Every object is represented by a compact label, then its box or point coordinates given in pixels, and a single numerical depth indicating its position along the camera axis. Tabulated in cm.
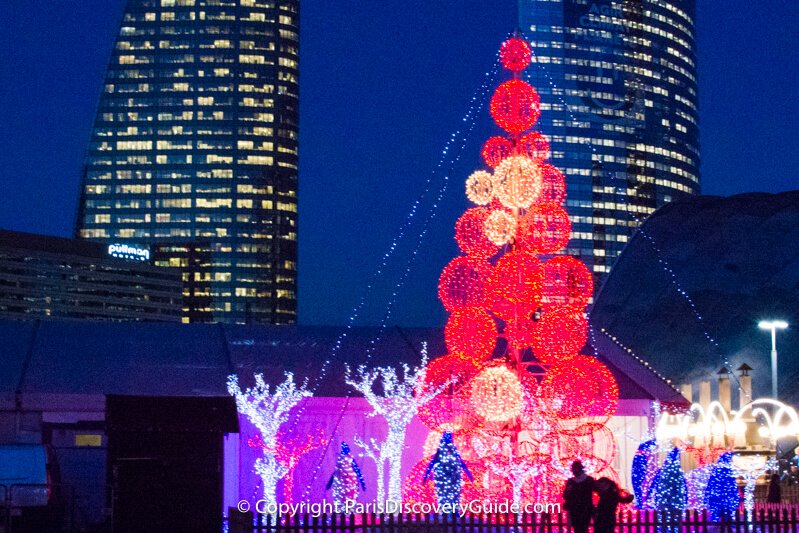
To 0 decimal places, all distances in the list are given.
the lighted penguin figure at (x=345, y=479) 1842
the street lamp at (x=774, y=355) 3447
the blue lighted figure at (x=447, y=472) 1672
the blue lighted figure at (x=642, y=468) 1855
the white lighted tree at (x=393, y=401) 2281
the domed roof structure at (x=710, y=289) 4528
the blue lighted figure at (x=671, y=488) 1714
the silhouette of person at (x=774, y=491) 2294
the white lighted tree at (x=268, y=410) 2219
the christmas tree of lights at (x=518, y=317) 1834
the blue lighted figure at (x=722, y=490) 1697
